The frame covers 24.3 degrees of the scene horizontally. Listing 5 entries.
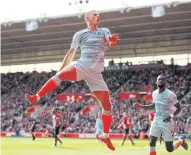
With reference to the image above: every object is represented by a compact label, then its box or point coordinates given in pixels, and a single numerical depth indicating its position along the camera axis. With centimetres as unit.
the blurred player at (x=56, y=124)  2520
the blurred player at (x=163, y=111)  1171
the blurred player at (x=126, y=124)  2669
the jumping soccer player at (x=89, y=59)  826
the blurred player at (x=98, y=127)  2562
